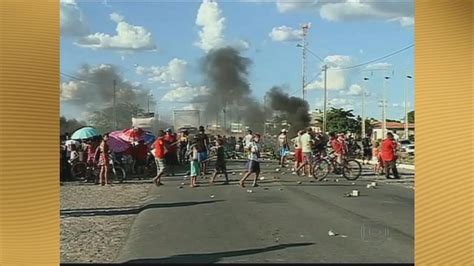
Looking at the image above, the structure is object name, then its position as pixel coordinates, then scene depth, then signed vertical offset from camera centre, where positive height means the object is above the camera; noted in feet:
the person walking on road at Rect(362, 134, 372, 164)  91.44 -2.00
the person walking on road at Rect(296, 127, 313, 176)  64.64 -1.09
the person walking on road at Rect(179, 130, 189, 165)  78.18 -1.15
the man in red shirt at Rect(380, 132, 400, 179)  64.28 -1.88
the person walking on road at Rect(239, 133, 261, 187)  54.85 -2.02
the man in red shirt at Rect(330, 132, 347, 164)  64.13 -1.10
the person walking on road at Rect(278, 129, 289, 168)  75.76 -1.19
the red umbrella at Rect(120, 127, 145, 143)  70.40 +0.11
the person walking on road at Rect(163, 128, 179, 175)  66.39 -1.28
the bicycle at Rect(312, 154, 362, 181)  62.64 -2.96
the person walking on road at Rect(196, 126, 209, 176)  59.21 -0.80
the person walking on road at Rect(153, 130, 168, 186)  58.03 -1.70
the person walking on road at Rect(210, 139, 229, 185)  58.29 -2.13
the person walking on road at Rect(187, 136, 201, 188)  56.13 -2.58
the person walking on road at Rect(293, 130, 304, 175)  67.31 -1.57
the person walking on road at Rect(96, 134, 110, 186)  59.06 -2.14
